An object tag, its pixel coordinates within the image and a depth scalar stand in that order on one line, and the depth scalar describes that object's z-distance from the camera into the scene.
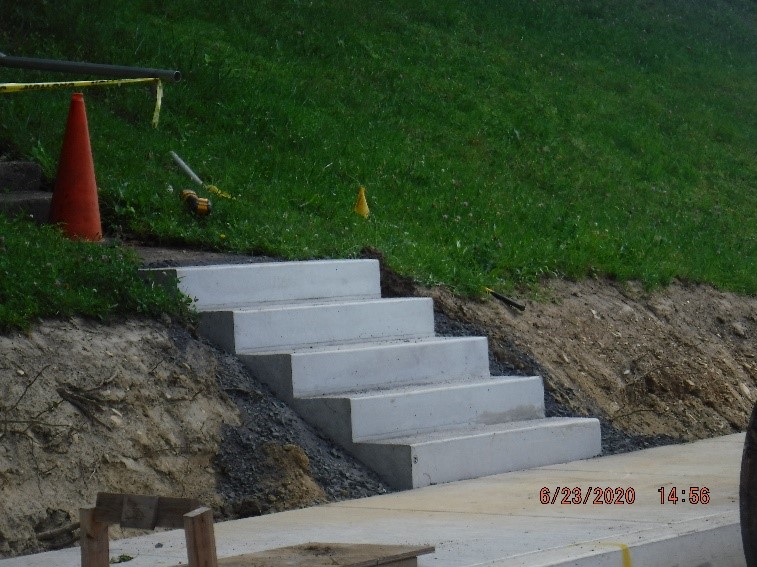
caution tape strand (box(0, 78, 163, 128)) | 16.95
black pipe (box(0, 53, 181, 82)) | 16.31
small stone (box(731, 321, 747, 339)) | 21.17
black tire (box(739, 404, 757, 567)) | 8.73
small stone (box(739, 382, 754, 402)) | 19.16
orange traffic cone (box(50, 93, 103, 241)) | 16.55
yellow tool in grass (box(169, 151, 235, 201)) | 19.09
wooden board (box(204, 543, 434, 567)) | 8.16
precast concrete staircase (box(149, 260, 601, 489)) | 13.77
